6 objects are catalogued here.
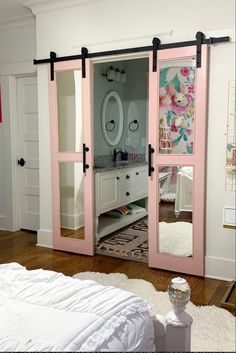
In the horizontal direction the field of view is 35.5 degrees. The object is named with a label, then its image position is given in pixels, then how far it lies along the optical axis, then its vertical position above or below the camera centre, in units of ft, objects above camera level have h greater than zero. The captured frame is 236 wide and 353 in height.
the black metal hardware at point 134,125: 18.34 +0.79
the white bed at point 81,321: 3.42 -1.82
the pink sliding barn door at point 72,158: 11.89 -0.56
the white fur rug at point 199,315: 6.17 -3.71
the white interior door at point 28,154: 14.87 -0.52
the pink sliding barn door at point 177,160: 9.96 -0.55
